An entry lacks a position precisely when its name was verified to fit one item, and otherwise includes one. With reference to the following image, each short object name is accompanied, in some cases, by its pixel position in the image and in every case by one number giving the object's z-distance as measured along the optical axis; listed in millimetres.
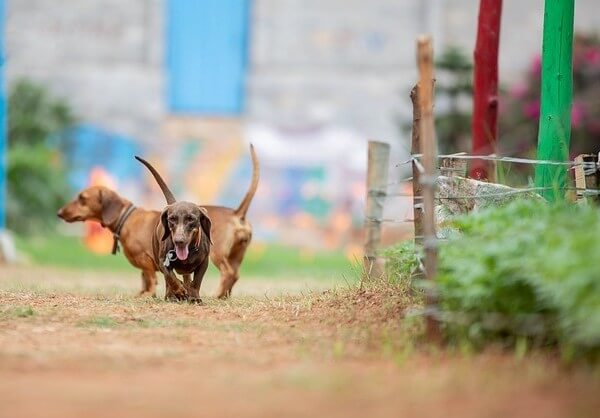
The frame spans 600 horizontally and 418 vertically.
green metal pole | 16859
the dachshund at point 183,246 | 16391
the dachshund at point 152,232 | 18844
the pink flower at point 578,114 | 37656
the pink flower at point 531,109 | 37812
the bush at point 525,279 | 9609
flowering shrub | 37812
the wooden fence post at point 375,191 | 19687
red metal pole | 20859
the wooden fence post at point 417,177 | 14398
